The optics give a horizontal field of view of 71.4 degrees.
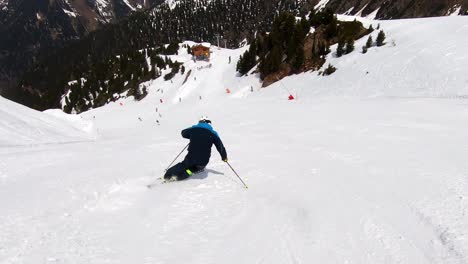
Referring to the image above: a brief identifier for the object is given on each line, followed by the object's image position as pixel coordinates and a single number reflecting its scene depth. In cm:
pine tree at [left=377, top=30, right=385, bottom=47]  2778
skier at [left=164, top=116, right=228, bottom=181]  742
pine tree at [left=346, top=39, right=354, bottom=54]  2943
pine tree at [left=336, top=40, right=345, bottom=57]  3008
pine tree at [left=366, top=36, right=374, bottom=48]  2855
